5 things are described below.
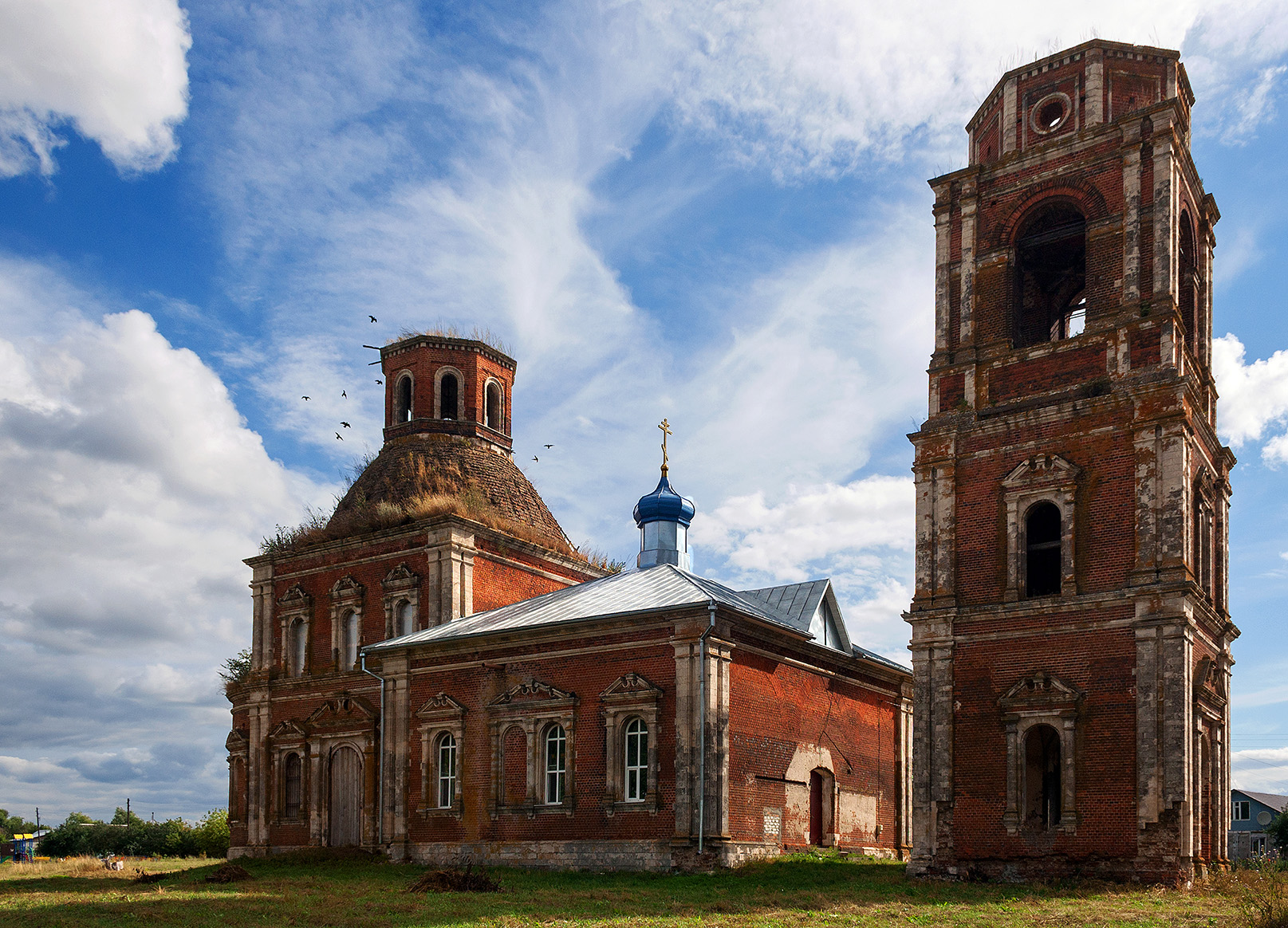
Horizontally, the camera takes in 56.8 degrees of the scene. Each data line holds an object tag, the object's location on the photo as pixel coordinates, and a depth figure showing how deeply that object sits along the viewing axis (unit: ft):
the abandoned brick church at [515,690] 67.21
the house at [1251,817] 167.53
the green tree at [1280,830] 131.64
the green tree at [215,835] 123.03
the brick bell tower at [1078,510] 56.29
